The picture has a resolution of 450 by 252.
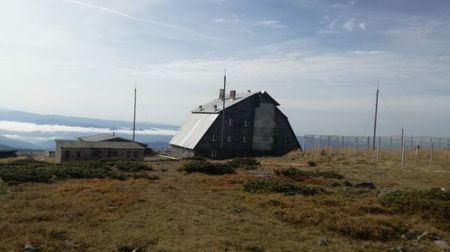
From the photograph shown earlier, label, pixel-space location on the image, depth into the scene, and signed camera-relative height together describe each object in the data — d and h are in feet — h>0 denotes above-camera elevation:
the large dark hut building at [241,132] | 212.64 +0.60
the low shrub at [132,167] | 115.82 -9.78
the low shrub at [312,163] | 146.56 -8.29
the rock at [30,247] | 43.18 -11.30
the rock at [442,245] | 50.06 -10.77
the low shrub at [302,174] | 105.29 -8.45
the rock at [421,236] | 52.86 -10.42
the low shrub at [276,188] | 78.08 -8.79
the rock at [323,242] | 47.73 -10.43
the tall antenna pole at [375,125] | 210.86 +6.49
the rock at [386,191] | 79.87 -8.73
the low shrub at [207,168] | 112.37 -8.77
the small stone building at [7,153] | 231.01 -16.04
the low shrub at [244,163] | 127.65 -8.48
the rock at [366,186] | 89.92 -8.71
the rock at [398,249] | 47.26 -10.65
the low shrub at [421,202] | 65.41 -8.54
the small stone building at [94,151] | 177.27 -9.55
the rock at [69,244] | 44.63 -11.21
